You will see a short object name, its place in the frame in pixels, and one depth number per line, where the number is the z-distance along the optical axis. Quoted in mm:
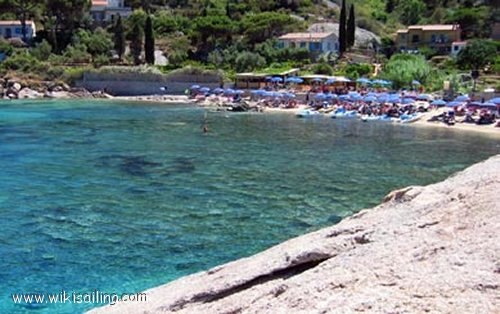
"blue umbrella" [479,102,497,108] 50219
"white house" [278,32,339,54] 87875
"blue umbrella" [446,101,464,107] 53969
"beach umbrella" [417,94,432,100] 59031
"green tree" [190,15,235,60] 93188
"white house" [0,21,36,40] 98250
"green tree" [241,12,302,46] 94375
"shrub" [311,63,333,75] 75262
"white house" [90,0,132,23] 108125
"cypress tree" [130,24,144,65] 88500
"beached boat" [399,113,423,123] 52906
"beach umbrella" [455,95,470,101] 54953
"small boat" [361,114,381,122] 54562
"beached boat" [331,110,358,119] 56906
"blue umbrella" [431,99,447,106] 55191
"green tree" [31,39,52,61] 87812
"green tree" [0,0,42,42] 93750
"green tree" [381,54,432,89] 66188
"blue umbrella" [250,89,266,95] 67694
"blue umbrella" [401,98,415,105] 57094
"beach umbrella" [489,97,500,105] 49134
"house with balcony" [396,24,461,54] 90812
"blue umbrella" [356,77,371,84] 65312
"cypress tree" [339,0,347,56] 84625
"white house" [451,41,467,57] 84900
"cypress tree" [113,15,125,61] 89062
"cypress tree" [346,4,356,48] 89625
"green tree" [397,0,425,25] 114681
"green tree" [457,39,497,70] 73744
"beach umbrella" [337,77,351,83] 67150
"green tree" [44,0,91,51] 93250
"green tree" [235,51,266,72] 81438
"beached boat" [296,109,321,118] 58162
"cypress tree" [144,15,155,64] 84938
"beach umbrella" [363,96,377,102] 58812
